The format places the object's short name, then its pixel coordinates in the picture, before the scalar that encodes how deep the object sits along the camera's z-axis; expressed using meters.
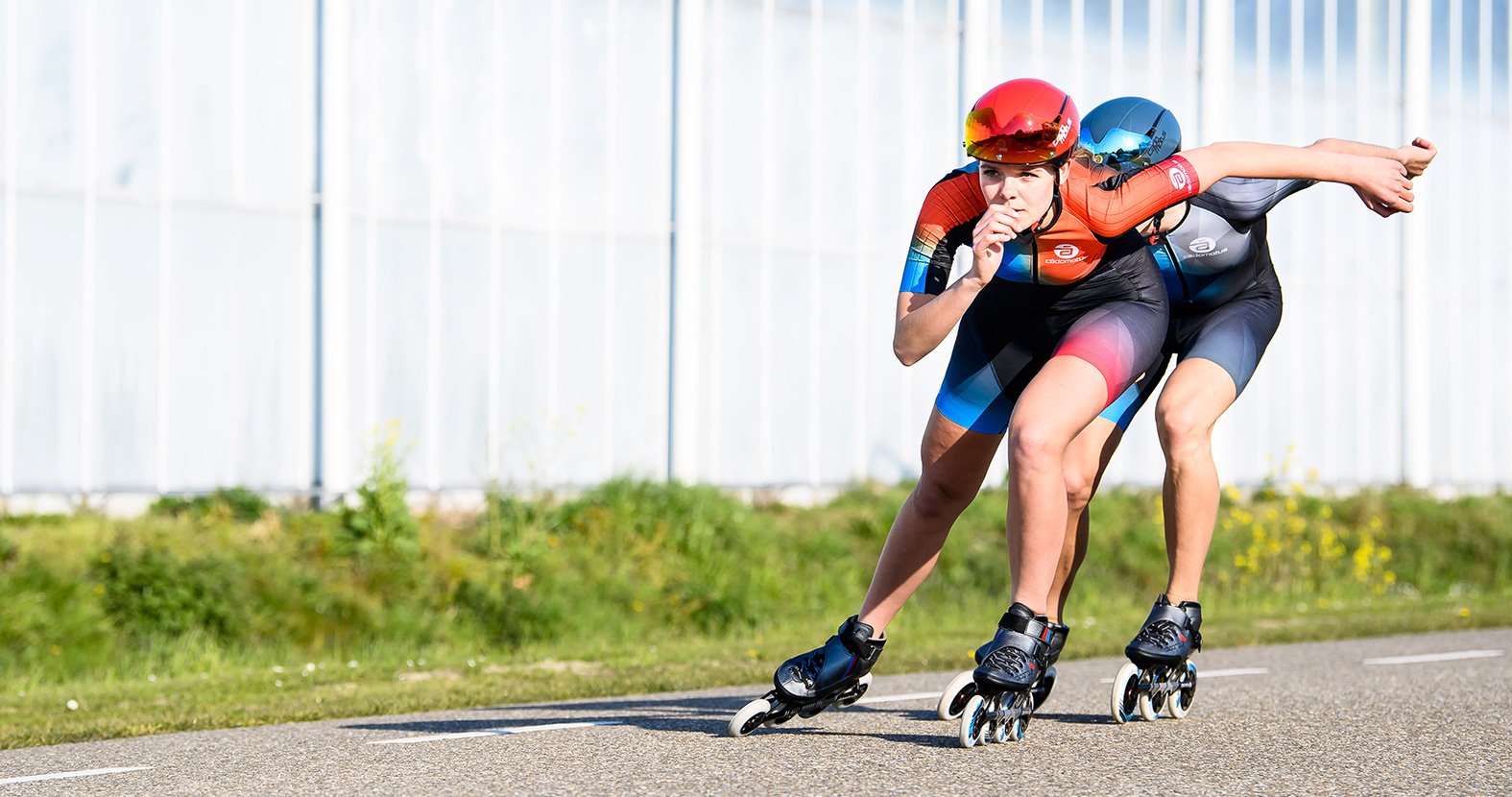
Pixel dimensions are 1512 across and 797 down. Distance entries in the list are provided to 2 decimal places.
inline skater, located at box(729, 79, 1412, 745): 10.55
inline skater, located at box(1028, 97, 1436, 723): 12.03
